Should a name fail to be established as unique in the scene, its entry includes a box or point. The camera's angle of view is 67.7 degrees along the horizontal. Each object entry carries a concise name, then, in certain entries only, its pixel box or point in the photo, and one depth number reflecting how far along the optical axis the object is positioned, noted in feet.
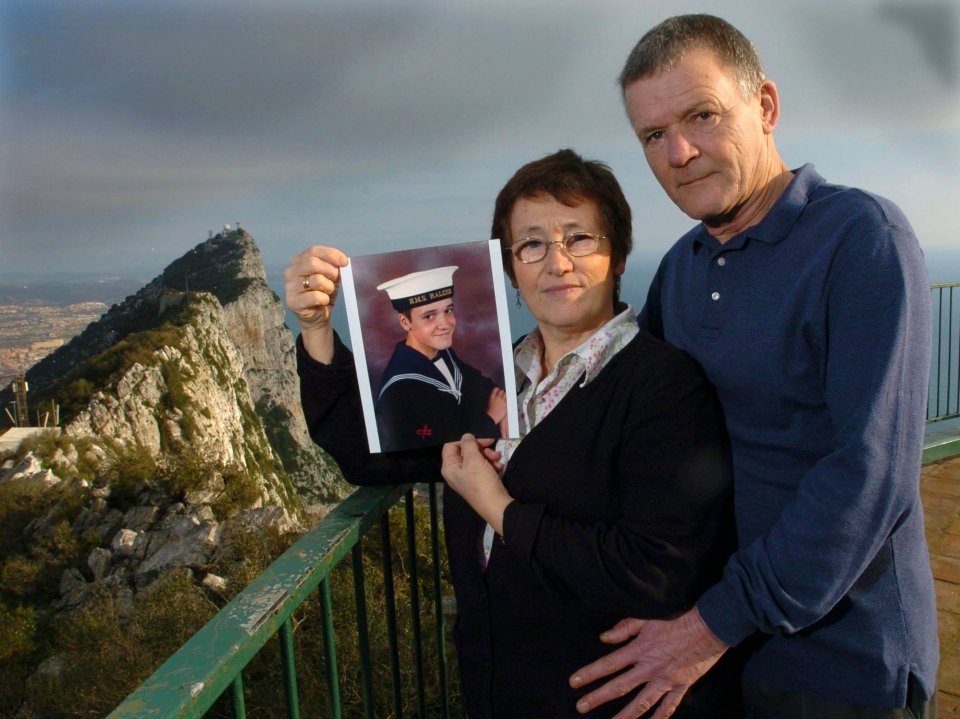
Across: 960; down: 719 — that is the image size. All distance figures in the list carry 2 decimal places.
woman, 4.25
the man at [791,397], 3.91
